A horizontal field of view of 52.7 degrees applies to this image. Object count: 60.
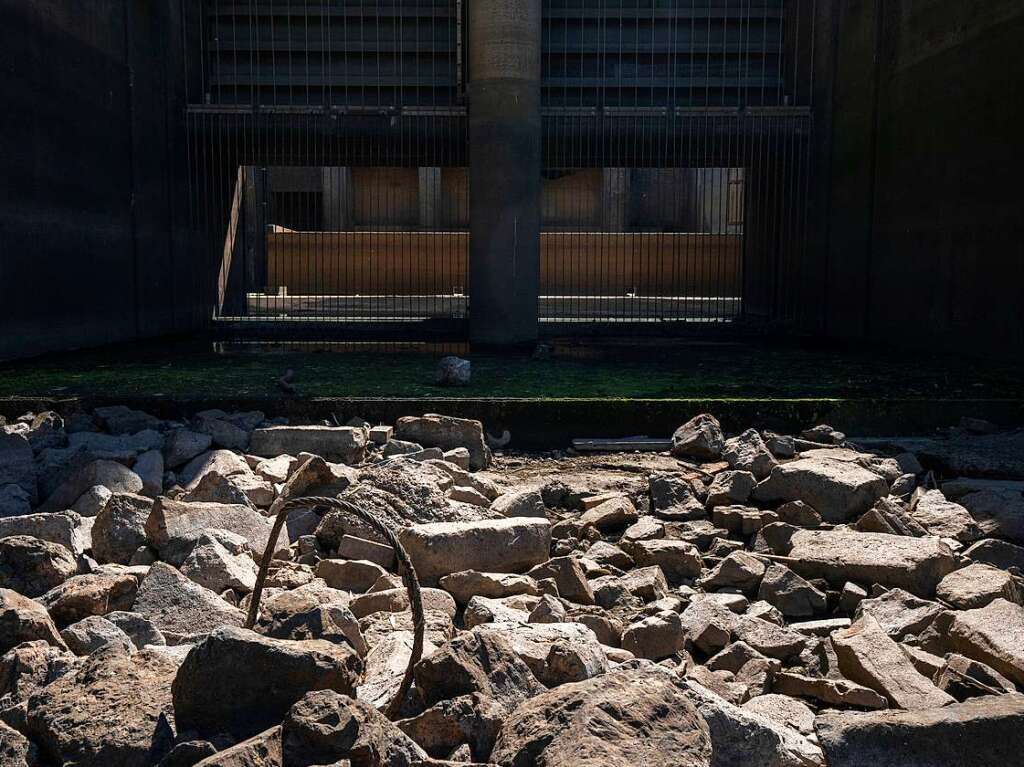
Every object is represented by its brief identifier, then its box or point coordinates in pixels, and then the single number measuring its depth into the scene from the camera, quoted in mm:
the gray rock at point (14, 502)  5008
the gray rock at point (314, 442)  6438
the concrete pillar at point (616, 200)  29188
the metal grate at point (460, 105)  14391
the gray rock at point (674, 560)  4684
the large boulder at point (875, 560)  4363
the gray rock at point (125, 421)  6898
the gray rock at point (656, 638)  3686
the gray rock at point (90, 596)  3658
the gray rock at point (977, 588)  4109
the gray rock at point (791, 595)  4293
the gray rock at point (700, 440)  6598
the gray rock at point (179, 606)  3543
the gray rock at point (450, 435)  6723
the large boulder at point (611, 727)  2398
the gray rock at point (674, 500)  5555
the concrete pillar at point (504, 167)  12133
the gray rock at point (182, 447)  6172
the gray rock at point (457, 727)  2717
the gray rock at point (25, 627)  3219
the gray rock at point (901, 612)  3850
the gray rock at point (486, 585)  4199
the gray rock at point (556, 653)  3096
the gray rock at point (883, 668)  3213
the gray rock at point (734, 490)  5559
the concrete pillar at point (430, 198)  29734
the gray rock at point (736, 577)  4473
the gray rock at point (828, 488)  5305
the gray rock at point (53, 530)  4520
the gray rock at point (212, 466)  5812
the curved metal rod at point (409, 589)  2766
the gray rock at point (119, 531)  4492
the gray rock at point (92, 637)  3238
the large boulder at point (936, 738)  2672
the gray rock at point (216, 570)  4004
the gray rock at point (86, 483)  5246
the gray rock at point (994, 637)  3453
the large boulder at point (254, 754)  2303
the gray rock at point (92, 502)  5039
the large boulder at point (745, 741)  2742
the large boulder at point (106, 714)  2553
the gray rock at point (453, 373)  8406
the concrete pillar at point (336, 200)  28906
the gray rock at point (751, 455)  5863
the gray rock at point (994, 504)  5020
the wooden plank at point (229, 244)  16906
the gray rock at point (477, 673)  2850
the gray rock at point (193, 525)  4379
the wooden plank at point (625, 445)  7105
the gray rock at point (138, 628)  3400
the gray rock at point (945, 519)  5043
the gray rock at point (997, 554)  4605
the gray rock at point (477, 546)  4445
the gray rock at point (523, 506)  5176
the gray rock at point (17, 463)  5398
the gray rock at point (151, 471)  5629
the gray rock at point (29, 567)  3965
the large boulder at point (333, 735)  2357
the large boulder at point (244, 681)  2572
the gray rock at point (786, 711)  3092
